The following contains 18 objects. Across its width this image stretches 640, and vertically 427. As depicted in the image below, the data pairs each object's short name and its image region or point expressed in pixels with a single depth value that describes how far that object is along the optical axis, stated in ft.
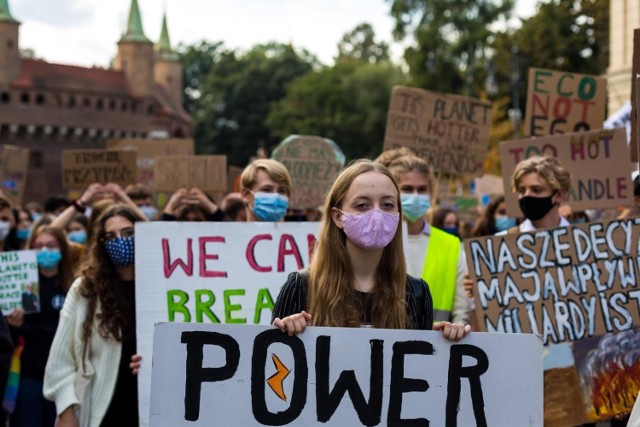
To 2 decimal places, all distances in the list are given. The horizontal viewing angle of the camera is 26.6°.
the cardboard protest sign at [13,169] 51.53
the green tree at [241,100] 277.23
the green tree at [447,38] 179.93
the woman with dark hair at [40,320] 24.73
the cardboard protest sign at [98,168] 43.01
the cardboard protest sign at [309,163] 34.78
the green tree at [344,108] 249.96
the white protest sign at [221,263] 19.35
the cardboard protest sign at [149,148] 50.60
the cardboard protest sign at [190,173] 38.75
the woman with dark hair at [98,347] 18.74
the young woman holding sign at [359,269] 12.92
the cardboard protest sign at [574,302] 20.01
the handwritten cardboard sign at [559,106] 30.96
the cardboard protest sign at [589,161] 26.71
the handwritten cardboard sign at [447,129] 33.81
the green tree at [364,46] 328.49
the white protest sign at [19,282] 25.12
